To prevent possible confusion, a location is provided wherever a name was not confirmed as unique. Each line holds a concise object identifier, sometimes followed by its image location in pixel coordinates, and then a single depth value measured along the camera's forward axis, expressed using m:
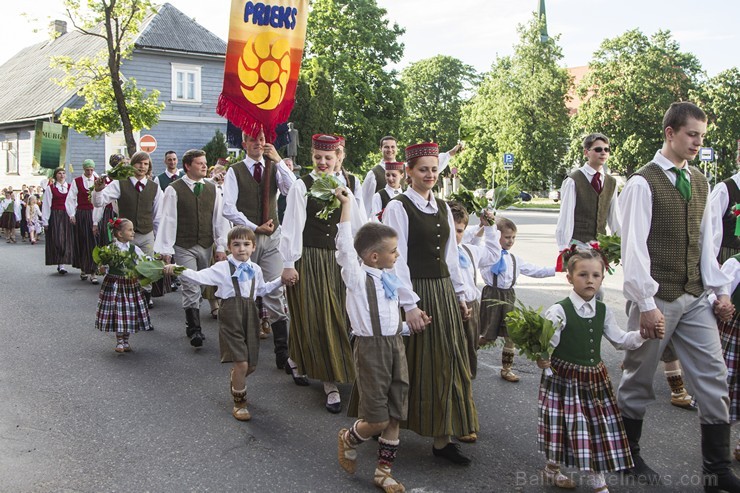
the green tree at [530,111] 56.31
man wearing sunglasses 6.71
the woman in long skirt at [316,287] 5.77
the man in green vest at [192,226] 7.75
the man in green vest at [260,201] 6.82
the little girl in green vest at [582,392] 3.95
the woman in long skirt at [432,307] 4.48
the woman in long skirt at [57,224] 13.78
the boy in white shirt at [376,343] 4.17
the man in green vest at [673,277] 4.09
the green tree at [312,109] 34.94
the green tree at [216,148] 31.27
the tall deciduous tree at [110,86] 18.14
